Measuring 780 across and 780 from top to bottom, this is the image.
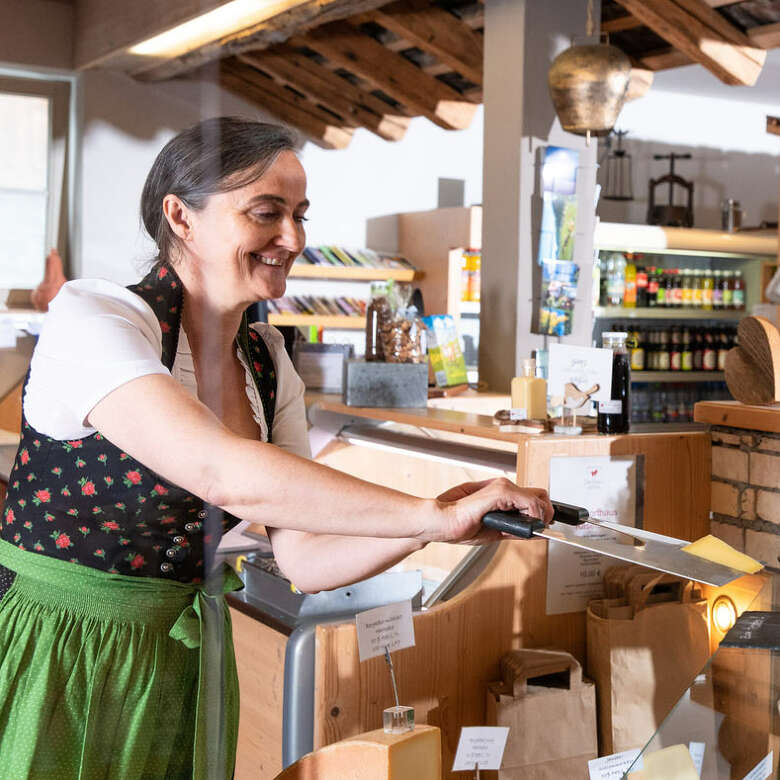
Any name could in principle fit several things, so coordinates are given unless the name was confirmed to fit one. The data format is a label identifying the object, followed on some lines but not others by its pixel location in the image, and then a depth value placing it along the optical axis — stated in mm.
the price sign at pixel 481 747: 1636
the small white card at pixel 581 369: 1837
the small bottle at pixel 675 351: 5578
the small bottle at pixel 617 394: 1826
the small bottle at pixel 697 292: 5602
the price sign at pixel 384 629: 1550
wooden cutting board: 1868
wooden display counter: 1601
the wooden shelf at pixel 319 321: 5379
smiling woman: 826
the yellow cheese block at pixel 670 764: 956
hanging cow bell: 2811
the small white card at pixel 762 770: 931
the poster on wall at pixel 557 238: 3400
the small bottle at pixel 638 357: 5501
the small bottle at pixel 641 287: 5426
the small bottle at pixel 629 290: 5375
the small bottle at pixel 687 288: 5555
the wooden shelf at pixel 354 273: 5574
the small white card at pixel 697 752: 951
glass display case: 939
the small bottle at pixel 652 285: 5457
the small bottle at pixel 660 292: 5480
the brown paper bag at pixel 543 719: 1688
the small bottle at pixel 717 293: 5680
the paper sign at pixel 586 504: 1795
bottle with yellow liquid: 1977
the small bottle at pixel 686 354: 5613
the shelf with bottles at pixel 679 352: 5547
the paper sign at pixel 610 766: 1600
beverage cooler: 5320
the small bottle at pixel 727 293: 5707
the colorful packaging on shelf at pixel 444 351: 2623
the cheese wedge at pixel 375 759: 1110
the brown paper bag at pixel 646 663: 1748
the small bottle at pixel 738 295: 5750
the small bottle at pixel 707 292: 5637
